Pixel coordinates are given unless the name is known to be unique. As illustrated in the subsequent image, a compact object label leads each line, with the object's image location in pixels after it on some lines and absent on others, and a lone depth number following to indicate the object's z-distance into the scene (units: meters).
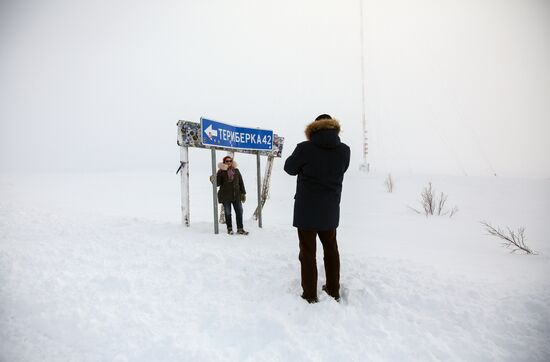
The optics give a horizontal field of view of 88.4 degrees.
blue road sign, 5.79
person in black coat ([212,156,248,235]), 6.16
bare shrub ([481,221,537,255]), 5.00
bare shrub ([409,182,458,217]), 9.36
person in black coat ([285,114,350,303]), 2.84
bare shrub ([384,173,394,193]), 16.27
